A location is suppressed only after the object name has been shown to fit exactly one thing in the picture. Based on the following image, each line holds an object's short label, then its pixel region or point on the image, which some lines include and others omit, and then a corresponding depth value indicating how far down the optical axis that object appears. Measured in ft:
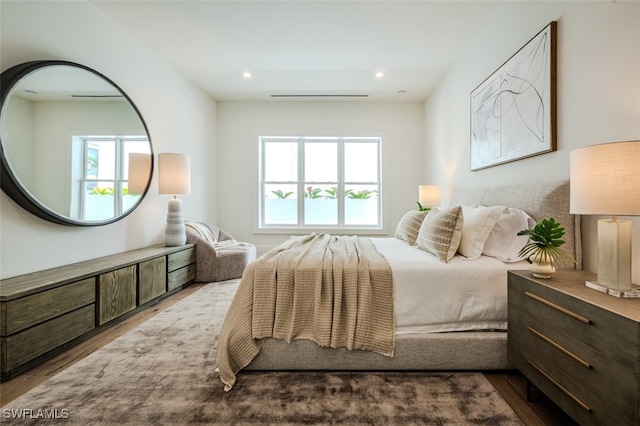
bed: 5.37
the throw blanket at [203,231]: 12.18
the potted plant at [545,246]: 4.64
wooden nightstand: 3.10
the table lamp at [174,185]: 10.67
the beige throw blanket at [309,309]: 5.27
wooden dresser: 5.31
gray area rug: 4.38
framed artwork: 6.42
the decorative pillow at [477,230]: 6.30
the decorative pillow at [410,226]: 8.60
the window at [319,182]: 16.94
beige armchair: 11.89
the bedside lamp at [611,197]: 3.56
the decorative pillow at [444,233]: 6.13
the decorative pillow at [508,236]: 5.97
